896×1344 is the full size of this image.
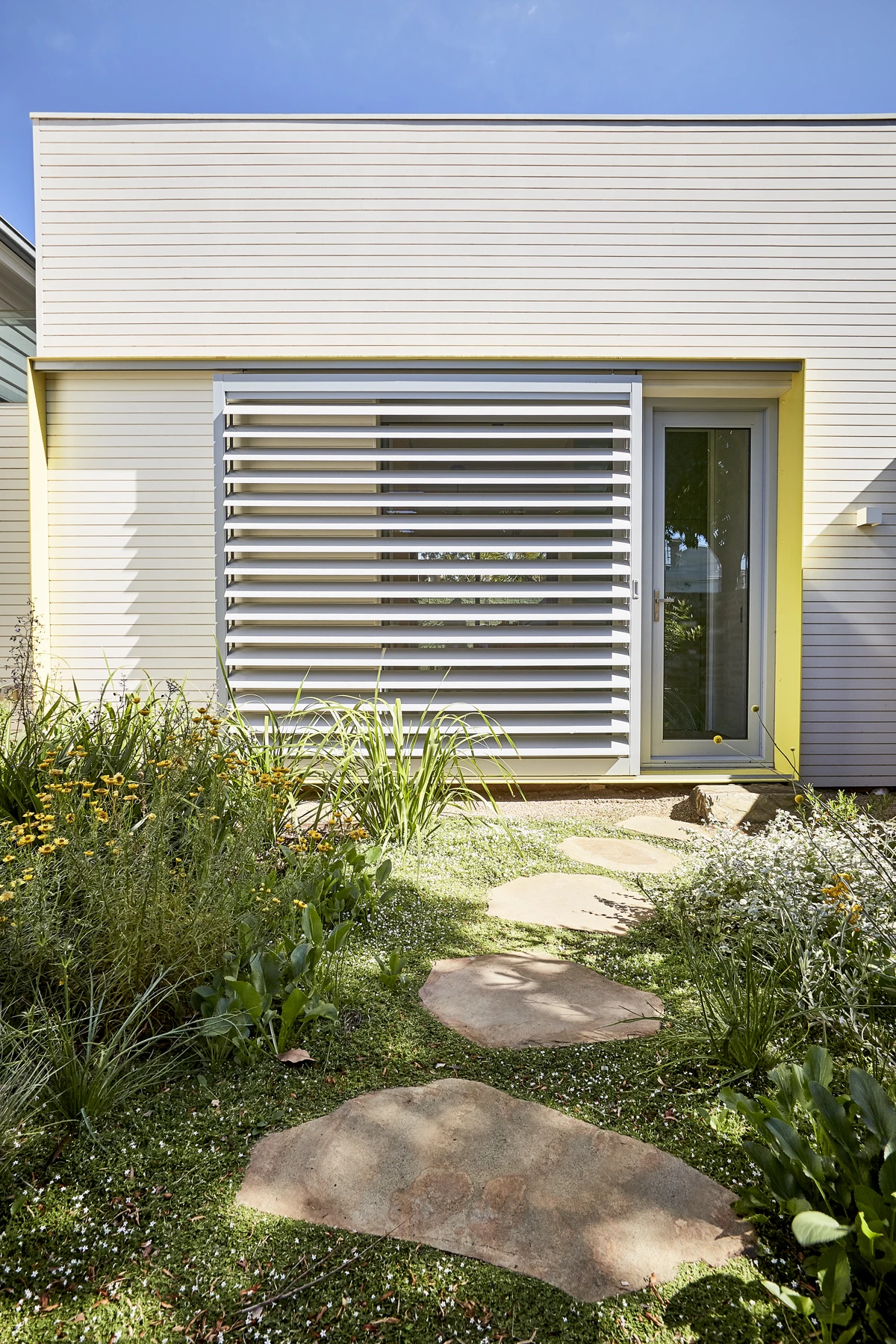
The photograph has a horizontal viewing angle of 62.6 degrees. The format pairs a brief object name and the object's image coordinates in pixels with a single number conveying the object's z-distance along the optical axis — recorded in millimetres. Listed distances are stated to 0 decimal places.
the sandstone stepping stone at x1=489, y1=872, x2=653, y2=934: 2559
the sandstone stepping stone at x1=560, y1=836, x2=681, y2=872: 3207
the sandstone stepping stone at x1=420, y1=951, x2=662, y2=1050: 1800
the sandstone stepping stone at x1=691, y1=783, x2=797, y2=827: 3961
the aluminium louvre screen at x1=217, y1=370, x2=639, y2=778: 4605
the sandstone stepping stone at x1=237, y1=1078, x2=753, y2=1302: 1124
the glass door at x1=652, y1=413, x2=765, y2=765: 5047
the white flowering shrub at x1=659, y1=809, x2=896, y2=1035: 1683
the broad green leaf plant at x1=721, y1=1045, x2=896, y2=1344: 926
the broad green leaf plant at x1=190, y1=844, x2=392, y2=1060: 1612
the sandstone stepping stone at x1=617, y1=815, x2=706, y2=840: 3791
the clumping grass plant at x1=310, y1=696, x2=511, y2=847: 3236
